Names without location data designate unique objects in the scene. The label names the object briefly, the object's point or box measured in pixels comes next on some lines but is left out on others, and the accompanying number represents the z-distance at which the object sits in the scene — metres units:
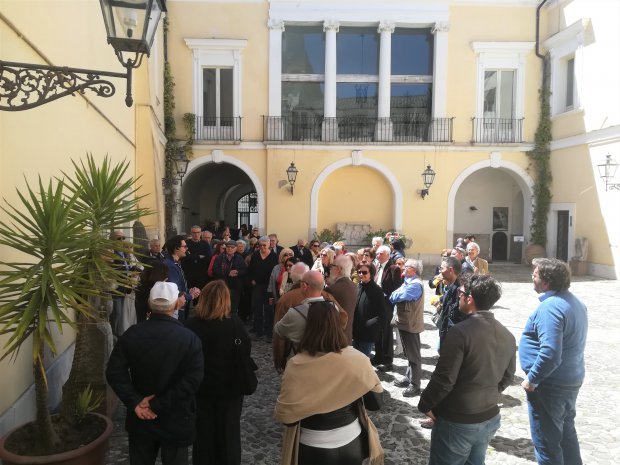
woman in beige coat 2.70
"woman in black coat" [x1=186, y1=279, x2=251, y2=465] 3.47
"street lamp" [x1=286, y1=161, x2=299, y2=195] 16.88
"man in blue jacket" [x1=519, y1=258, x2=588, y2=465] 3.30
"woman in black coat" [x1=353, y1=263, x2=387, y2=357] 5.62
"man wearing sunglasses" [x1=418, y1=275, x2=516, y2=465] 2.91
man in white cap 3.03
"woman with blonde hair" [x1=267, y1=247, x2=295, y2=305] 7.32
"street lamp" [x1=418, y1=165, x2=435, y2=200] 17.16
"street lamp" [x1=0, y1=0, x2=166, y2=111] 3.26
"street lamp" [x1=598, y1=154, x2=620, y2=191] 14.38
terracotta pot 2.97
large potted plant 2.86
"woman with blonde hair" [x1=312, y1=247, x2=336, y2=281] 6.91
